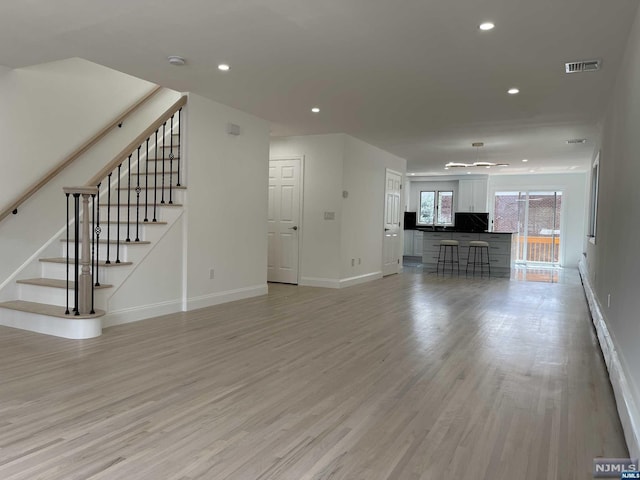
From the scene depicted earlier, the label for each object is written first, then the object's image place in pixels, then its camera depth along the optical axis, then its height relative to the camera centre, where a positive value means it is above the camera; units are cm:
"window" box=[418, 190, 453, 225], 1379 +57
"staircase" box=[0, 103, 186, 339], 399 -38
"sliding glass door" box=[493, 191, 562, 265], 1273 +17
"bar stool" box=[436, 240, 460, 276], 1072 -71
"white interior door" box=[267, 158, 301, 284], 771 +3
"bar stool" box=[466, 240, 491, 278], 1023 -70
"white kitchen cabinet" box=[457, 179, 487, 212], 1315 +91
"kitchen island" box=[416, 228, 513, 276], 1010 -47
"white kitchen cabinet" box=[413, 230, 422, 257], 1352 -54
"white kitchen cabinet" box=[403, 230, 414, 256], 1360 -50
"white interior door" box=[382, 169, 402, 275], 920 +1
